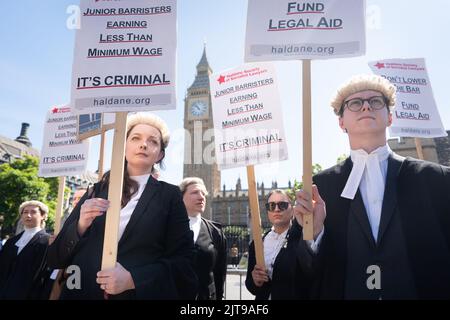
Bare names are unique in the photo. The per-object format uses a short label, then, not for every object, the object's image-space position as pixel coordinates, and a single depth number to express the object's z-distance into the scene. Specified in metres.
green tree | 27.83
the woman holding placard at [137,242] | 2.01
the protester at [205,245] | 3.66
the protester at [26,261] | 3.80
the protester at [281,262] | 2.44
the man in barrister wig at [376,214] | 1.92
